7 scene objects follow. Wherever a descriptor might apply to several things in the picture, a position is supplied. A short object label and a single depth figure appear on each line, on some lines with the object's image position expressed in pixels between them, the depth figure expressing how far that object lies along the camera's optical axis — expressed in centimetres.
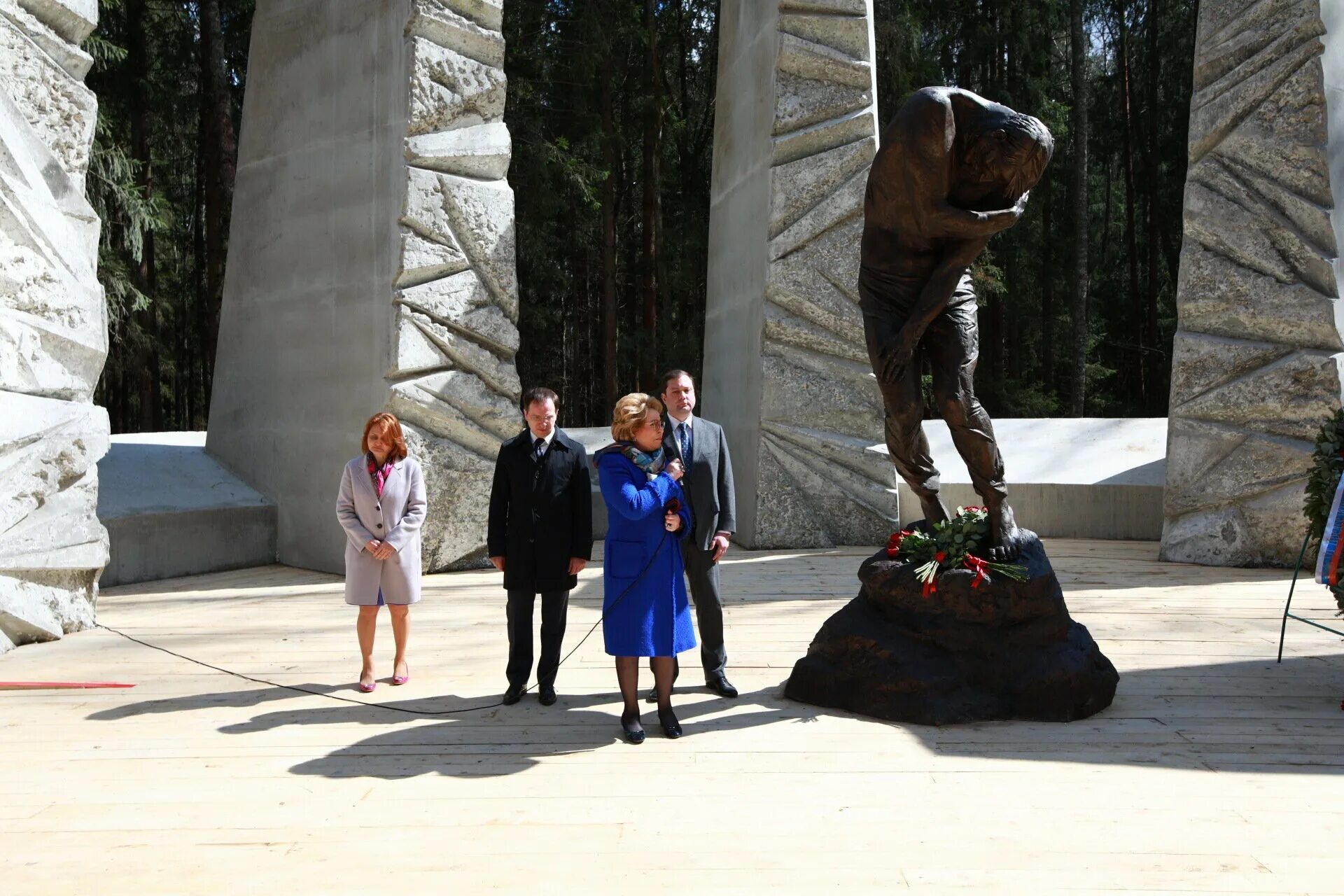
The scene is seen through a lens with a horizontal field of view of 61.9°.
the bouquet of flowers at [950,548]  459
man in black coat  483
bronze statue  461
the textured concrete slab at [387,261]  864
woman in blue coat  420
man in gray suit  487
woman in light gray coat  505
